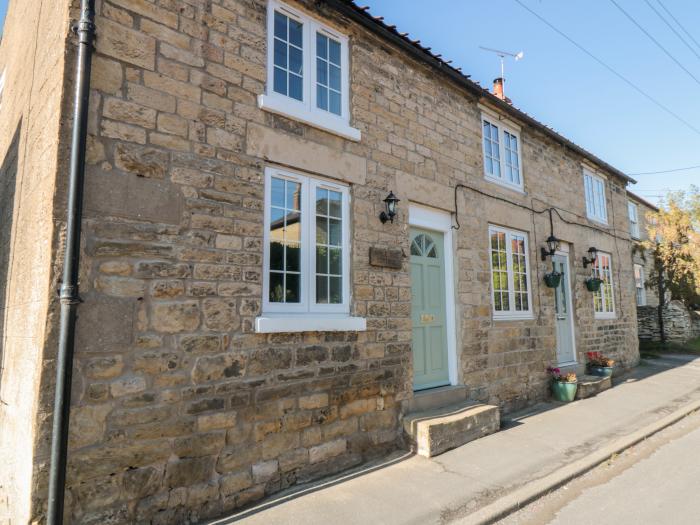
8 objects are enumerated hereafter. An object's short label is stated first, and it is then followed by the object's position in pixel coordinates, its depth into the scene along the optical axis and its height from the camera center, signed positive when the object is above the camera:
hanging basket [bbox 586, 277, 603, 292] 9.99 +0.64
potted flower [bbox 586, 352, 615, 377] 9.38 -1.17
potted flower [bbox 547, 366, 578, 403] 7.99 -1.35
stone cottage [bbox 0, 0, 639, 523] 3.48 +0.65
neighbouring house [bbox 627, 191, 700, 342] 16.47 -0.32
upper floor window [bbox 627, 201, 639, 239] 19.01 +4.25
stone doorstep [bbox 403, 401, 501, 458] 5.25 -1.44
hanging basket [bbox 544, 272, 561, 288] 8.52 +0.65
